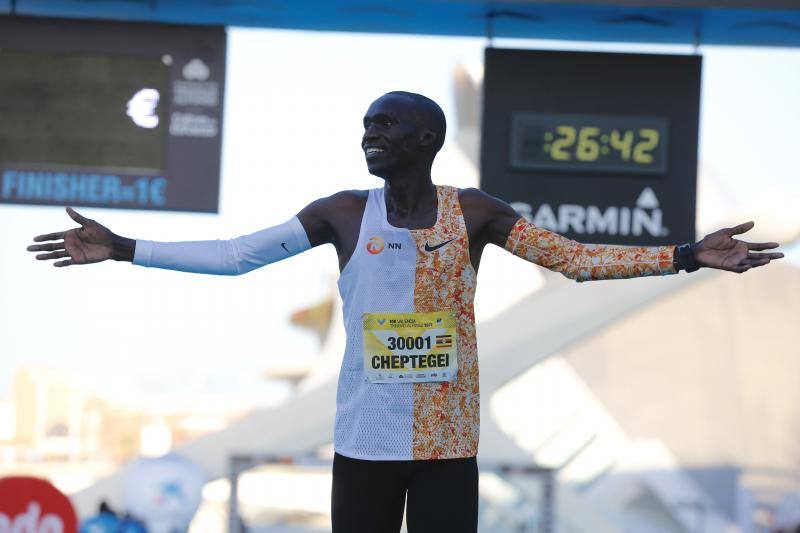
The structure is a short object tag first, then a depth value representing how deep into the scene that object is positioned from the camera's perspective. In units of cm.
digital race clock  1636
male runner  666
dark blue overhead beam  1616
